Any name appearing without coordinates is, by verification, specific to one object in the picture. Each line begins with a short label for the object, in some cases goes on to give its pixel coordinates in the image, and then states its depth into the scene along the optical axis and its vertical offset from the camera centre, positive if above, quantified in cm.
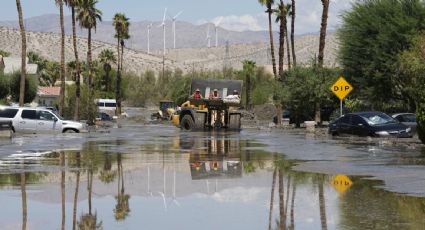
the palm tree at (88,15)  8075 +978
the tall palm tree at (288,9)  8494 +1089
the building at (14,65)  9621 +620
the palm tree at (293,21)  7618 +904
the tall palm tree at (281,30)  7424 +772
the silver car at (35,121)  4366 -8
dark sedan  3725 -22
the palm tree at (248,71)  11609 +662
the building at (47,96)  10671 +289
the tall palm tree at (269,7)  7875 +1033
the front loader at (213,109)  4916 +63
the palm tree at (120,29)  10981 +1158
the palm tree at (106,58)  12462 +882
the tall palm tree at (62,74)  6881 +361
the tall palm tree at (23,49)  5831 +476
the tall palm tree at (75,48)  6869 +641
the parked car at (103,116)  8488 +31
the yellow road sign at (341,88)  4736 +178
